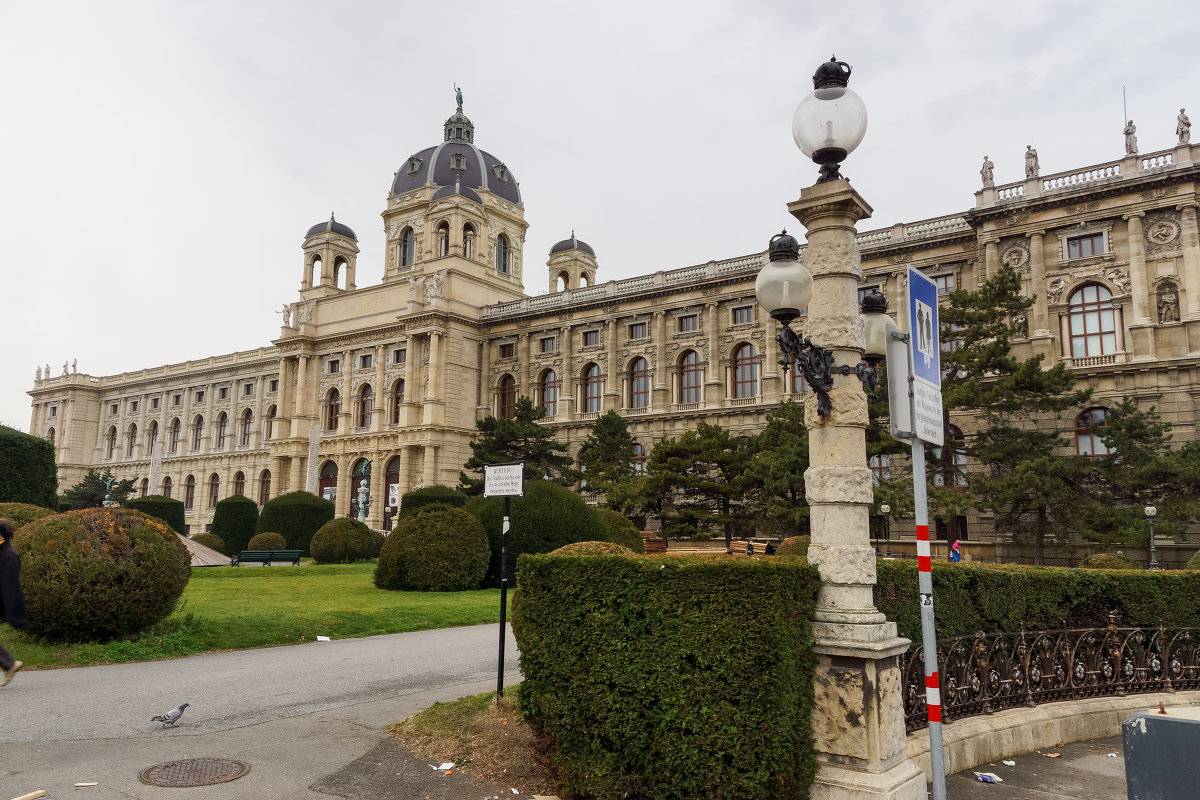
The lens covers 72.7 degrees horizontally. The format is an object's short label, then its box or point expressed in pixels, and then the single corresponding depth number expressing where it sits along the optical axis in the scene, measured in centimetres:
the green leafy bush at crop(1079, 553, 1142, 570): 2165
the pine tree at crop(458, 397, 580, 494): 4000
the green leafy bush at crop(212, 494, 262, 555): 3862
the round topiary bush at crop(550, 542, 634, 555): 848
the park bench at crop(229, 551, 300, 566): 2823
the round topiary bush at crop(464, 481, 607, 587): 2020
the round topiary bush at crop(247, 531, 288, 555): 3388
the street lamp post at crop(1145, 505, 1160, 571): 2240
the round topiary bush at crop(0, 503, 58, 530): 1480
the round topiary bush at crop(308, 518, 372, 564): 3111
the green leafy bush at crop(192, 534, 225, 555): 3522
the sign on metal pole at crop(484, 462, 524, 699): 833
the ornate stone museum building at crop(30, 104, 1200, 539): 3058
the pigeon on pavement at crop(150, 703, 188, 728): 707
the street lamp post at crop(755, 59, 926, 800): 492
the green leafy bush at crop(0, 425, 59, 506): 2061
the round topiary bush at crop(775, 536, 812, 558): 2172
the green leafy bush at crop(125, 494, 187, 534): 3525
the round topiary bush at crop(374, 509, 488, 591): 1973
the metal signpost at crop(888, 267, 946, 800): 422
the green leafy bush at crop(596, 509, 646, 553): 2264
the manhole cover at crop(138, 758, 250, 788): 571
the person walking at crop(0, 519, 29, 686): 745
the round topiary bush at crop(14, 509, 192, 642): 1038
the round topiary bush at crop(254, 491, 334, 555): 3656
